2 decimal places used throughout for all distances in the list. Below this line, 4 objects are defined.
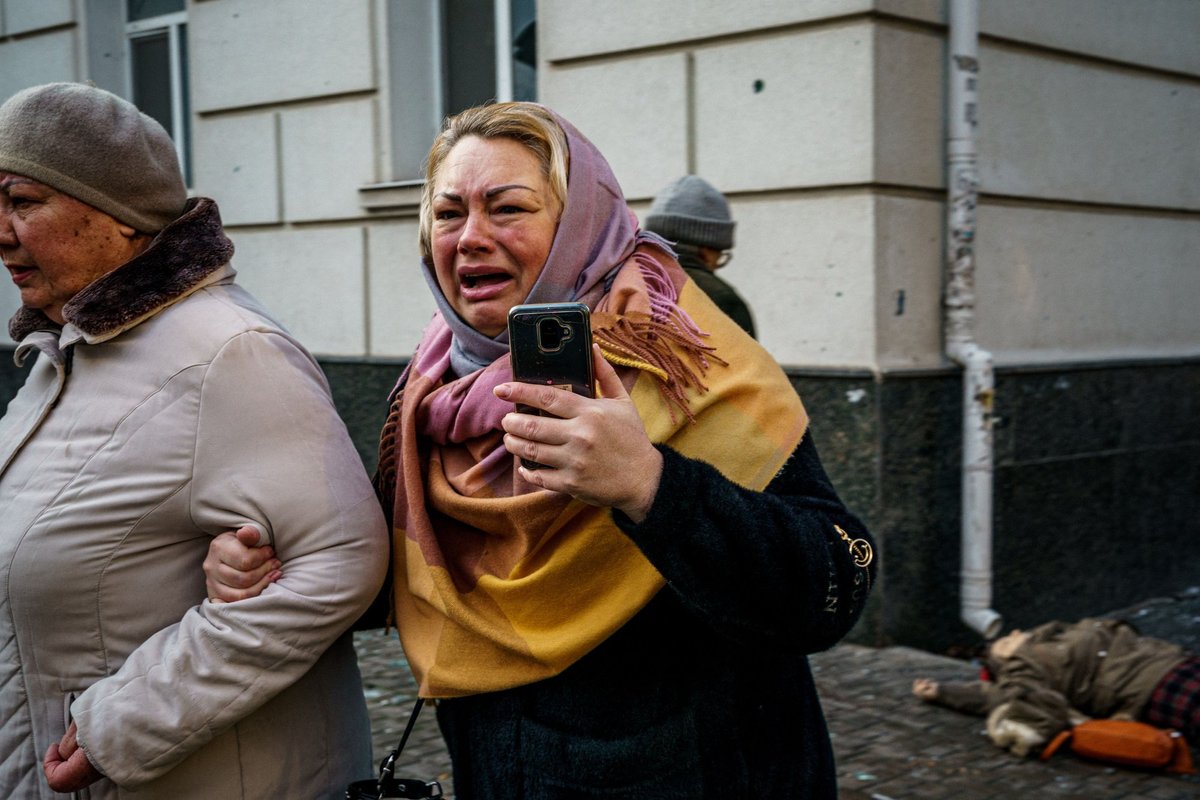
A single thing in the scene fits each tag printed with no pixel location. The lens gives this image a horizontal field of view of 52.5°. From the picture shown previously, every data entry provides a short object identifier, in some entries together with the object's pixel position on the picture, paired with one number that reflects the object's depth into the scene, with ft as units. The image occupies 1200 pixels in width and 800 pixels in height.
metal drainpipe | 17.33
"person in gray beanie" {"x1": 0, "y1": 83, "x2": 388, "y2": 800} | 5.92
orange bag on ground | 13.14
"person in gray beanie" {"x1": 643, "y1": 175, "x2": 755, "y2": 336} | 15.48
